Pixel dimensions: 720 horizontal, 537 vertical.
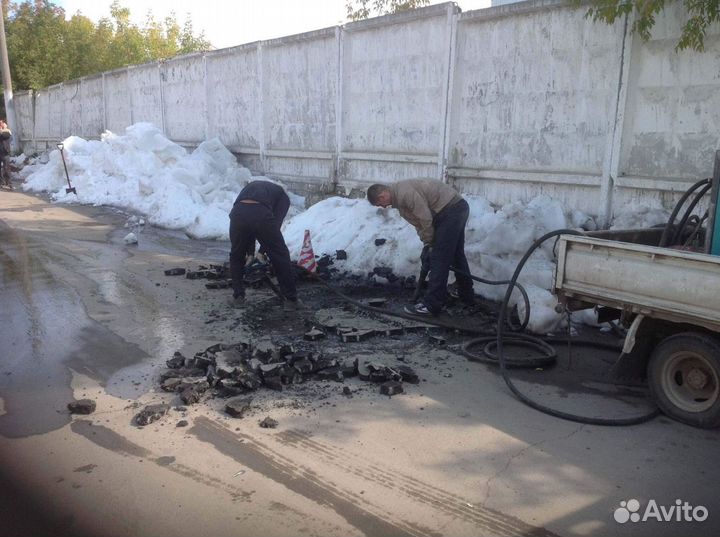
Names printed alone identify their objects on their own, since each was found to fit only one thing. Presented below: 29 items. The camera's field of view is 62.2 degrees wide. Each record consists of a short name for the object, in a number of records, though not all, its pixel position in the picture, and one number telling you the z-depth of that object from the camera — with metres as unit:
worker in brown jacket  6.85
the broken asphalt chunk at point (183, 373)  4.98
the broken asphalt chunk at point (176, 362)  5.18
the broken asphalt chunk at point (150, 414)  4.22
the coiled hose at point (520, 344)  4.39
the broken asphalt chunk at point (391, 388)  4.78
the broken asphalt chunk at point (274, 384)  4.82
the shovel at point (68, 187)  17.30
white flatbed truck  4.14
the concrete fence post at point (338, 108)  12.27
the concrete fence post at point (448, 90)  9.79
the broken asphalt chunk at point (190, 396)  4.54
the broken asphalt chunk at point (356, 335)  6.11
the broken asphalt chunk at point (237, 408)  4.34
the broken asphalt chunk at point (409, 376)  5.06
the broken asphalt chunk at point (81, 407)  4.36
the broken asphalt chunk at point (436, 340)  6.15
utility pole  26.75
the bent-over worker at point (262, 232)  7.09
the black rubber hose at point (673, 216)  5.49
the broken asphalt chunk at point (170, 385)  4.77
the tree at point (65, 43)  31.81
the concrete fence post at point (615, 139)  7.59
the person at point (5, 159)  20.00
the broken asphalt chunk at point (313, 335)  6.12
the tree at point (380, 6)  15.45
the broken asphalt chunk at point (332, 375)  5.03
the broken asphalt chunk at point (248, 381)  4.77
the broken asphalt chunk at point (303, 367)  5.05
